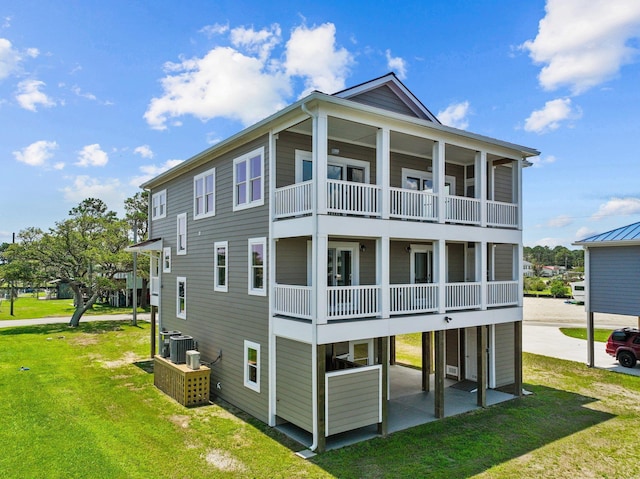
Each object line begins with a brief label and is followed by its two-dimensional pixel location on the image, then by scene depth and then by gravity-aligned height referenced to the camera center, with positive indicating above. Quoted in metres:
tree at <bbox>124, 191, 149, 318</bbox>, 32.75 +3.38
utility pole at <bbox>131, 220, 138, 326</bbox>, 29.80 -2.97
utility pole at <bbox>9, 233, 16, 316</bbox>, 30.13 -2.46
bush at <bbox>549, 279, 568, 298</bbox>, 55.75 -4.80
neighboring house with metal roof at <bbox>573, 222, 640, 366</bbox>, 16.11 -0.70
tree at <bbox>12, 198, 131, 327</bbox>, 28.72 -0.07
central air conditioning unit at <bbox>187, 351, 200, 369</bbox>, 13.16 -3.36
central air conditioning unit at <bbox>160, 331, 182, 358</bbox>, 15.81 -3.40
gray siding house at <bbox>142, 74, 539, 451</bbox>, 9.82 -0.02
